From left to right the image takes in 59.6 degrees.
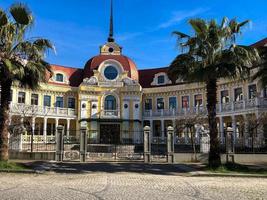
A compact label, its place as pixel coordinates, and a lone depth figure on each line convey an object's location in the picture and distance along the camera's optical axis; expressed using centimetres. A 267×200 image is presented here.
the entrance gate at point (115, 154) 1638
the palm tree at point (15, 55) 1250
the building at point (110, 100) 2994
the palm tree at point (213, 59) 1324
